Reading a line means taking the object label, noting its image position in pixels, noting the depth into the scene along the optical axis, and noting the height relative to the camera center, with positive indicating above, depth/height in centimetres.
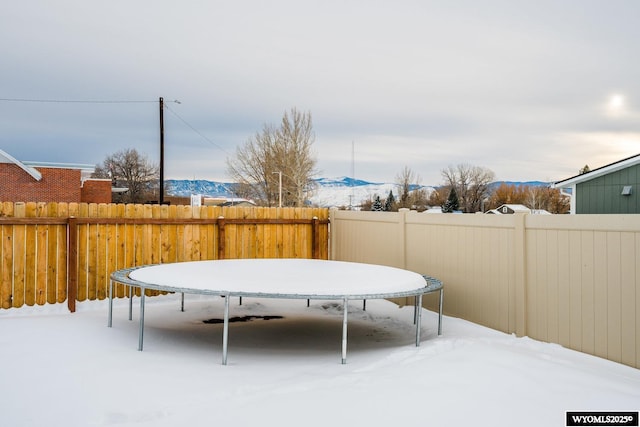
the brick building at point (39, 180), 2289 +166
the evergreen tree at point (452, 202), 5294 +152
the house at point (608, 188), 1264 +76
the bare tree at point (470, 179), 5847 +434
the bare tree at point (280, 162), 3506 +390
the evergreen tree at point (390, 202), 5577 +159
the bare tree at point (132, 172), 5544 +485
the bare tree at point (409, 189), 5553 +302
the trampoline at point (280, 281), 507 -72
